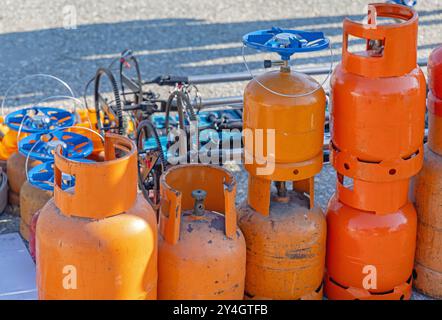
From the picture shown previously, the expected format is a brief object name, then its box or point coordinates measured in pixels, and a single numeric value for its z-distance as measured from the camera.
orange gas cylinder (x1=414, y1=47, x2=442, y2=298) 3.74
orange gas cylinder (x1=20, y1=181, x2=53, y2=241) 4.29
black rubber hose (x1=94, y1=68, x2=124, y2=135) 4.71
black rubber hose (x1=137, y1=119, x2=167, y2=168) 4.10
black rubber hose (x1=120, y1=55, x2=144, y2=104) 5.18
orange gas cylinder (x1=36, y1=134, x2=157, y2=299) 3.02
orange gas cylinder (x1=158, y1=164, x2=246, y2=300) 3.28
